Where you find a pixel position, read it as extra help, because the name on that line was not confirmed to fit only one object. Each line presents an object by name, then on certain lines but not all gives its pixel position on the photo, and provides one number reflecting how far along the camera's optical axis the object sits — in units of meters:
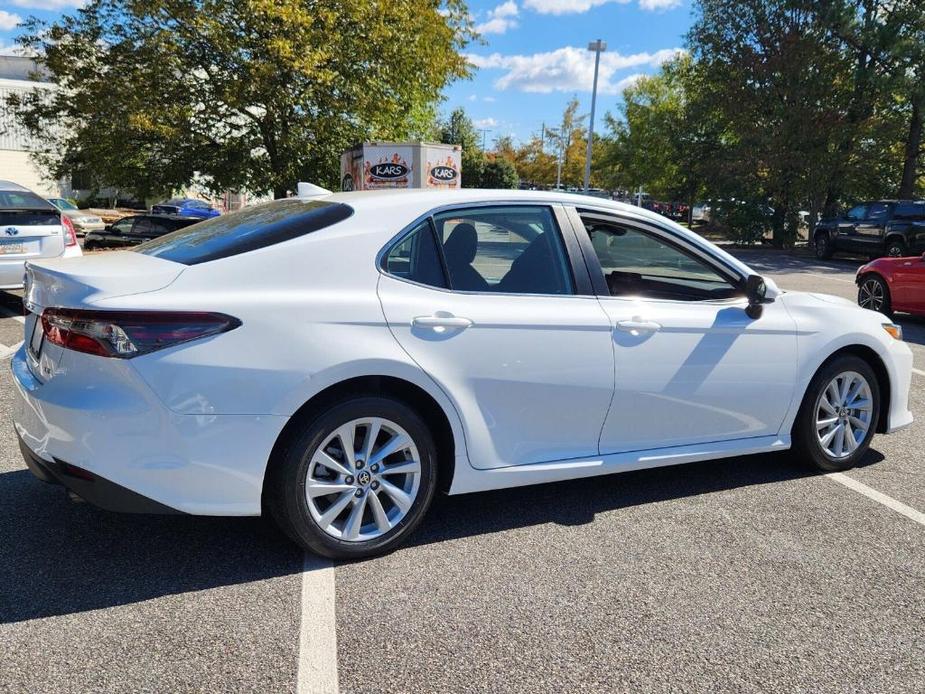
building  48.00
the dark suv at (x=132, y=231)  18.36
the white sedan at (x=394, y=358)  2.89
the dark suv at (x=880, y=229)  20.38
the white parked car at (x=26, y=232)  8.62
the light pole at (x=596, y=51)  33.94
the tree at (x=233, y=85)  17.12
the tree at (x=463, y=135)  56.84
